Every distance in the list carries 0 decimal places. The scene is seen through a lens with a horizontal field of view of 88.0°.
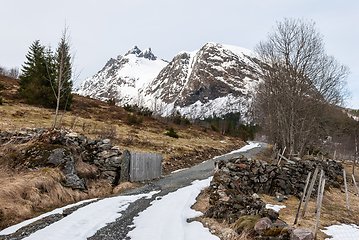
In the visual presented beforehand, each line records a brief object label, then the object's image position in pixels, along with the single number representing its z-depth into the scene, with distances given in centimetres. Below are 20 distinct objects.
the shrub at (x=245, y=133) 5824
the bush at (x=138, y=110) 3985
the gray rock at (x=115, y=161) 1052
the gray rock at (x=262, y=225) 402
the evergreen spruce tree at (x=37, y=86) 2530
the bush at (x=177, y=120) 4409
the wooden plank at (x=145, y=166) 1104
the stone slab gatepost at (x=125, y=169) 1050
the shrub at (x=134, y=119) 3061
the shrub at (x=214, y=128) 5388
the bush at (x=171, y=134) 2811
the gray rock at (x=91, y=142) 1063
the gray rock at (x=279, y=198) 849
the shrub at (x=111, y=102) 4371
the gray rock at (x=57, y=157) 751
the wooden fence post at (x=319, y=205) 482
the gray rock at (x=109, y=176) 1000
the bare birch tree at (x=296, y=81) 1484
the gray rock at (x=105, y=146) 1075
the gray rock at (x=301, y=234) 339
